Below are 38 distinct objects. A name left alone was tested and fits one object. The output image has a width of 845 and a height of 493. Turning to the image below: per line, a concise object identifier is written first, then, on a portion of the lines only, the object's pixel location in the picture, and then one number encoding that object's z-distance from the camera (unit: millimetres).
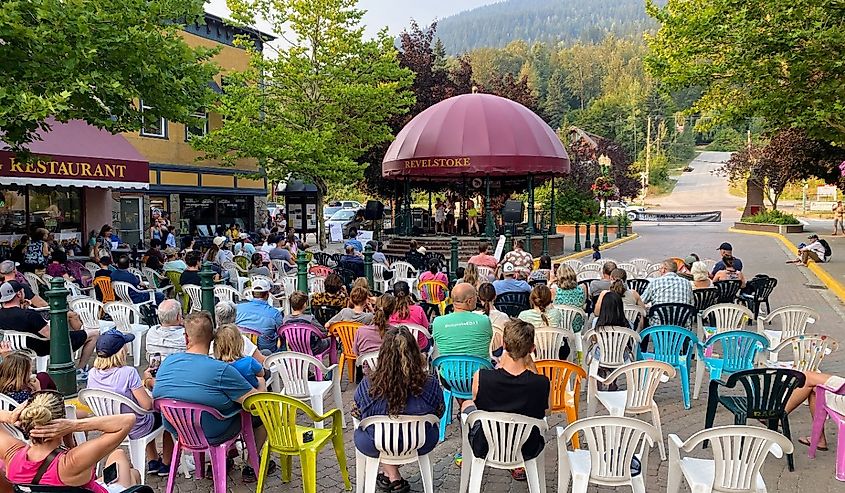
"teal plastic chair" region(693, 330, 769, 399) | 6680
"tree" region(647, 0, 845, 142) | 12531
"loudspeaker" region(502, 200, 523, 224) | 27000
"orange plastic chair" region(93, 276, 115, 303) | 10539
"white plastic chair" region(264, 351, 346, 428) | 5672
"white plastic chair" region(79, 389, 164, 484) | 4609
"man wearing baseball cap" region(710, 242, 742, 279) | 11133
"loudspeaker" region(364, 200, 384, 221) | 31094
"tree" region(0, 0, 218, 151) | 8531
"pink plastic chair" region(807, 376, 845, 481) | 5031
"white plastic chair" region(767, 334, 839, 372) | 6105
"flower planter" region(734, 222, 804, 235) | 34094
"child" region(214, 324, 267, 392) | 4855
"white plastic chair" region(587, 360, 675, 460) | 5422
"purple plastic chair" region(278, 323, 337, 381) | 6953
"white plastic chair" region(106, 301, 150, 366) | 8653
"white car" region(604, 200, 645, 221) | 47681
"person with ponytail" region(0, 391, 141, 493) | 3352
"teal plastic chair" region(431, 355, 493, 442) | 5621
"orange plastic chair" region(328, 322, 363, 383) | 7156
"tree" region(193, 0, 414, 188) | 21484
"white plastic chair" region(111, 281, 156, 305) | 10141
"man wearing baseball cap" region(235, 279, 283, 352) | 7141
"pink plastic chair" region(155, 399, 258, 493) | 4492
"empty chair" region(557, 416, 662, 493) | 3963
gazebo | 22344
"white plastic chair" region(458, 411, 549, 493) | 4320
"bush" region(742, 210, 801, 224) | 36000
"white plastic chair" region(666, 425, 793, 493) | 3805
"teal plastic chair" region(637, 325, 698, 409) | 6930
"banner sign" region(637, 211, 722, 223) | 53234
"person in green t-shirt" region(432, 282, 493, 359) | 5898
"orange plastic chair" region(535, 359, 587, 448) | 5422
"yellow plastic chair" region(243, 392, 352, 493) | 4531
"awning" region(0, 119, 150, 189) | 12423
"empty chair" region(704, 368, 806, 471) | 5113
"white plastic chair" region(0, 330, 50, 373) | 6871
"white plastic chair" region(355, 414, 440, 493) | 4422
